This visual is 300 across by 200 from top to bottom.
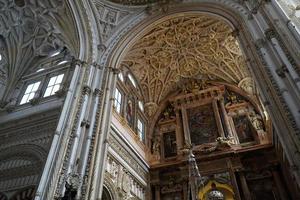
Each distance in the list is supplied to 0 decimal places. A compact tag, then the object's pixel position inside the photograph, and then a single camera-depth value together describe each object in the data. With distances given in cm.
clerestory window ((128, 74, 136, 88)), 1411
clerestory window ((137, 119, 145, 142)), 1341
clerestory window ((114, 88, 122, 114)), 1165
